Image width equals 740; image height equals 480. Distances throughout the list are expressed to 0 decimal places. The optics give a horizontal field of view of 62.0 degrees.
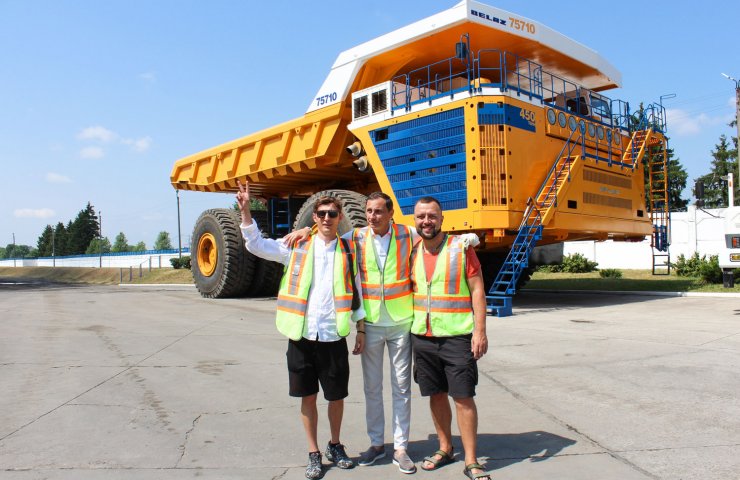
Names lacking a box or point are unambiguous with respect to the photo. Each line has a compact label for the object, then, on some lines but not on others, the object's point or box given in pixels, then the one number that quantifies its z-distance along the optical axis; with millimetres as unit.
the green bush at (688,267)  17688
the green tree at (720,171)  49719
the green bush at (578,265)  23391
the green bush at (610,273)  19897
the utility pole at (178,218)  44819
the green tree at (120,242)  114881
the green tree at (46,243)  107475
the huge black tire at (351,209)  10555
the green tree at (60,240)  101688
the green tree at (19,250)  175450
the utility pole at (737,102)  21112
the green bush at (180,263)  37031
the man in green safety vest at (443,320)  3535
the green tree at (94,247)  96262
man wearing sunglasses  3623
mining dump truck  9945
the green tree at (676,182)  45250
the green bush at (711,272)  14648
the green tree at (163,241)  112750
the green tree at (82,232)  98938
